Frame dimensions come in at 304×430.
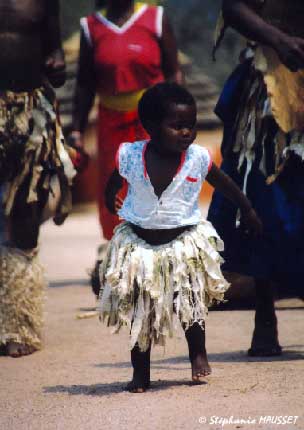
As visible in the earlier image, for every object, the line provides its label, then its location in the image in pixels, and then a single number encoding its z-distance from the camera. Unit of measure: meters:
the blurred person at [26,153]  12.28
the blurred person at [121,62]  14.88
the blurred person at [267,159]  11.22
